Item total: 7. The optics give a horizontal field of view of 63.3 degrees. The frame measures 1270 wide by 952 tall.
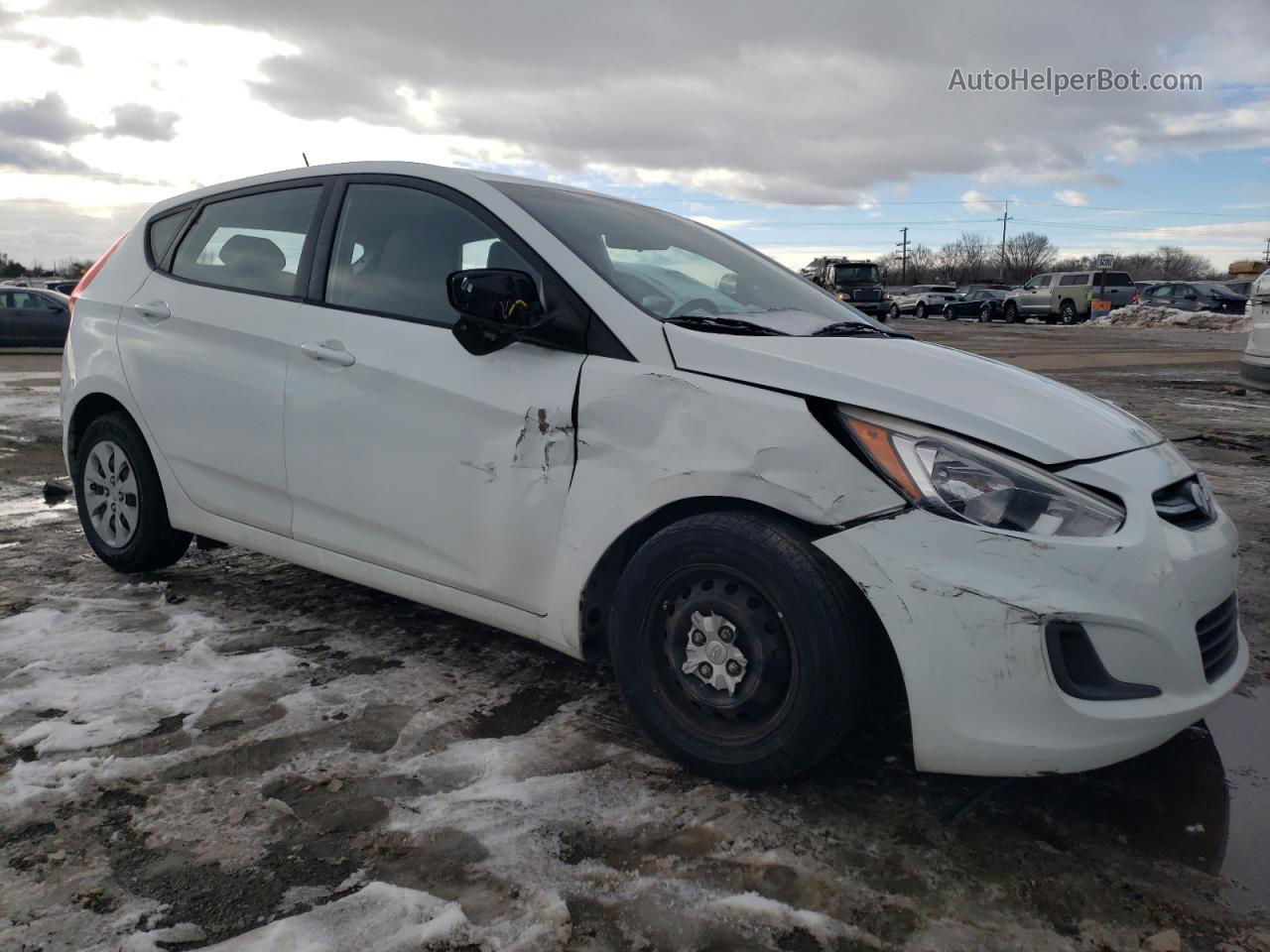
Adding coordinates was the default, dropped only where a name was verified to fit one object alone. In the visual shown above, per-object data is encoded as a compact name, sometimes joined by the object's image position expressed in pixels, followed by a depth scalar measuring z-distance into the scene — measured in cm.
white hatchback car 224
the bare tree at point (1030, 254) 11256
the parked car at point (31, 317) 2011
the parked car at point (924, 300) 4334
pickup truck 3575
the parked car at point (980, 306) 3934
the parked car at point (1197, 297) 3170
